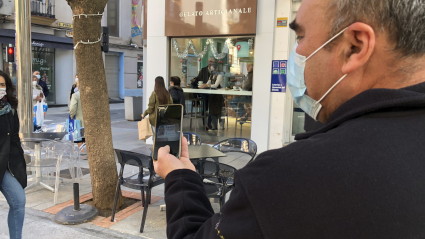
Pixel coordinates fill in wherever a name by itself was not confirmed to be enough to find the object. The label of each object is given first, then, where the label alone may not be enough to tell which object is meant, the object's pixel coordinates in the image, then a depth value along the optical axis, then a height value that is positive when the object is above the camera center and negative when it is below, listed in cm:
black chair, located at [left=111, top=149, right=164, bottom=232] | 421 -123
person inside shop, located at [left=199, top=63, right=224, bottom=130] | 939 -27
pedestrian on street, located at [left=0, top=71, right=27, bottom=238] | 338 -89
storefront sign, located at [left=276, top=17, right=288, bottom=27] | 792 +173
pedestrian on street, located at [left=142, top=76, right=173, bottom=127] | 744 -20
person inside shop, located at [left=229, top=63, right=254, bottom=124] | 868 -24
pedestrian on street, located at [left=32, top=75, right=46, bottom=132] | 1080 -29
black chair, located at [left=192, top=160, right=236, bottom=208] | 398 -106
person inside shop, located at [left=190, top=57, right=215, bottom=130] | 951 +34
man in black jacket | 66 -12
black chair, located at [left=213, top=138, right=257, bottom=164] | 531 -92
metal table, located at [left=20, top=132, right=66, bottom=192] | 549 -93
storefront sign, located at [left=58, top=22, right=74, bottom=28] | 2086 +407
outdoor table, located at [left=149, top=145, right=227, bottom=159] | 436 -87
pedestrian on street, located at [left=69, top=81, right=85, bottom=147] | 877 -56
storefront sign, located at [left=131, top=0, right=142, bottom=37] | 2644 +571
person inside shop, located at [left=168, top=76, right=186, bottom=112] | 845 -3
